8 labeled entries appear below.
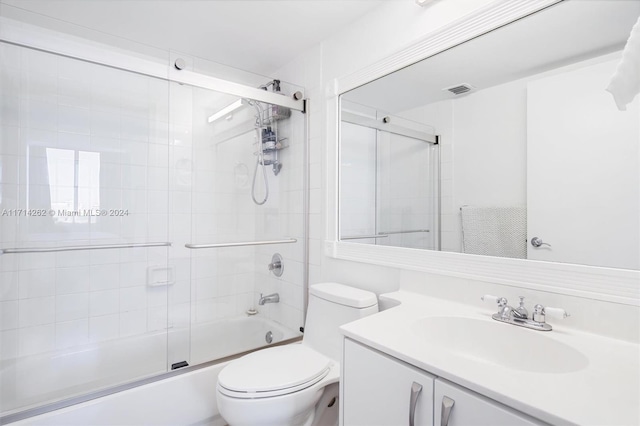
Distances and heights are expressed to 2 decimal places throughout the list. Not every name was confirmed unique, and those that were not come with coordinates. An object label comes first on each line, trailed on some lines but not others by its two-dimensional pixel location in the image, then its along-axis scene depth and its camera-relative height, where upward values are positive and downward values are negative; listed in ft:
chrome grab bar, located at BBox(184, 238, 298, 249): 6.19 -0.63
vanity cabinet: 2.39 -1.61
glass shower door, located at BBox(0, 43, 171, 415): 5.05 -0.25
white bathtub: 4.75 -2.81
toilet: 4.20 -2.37
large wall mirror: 3.30 +0.91
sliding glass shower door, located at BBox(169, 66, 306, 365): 6.19 -0.20
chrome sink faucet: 3.38 -1.12
